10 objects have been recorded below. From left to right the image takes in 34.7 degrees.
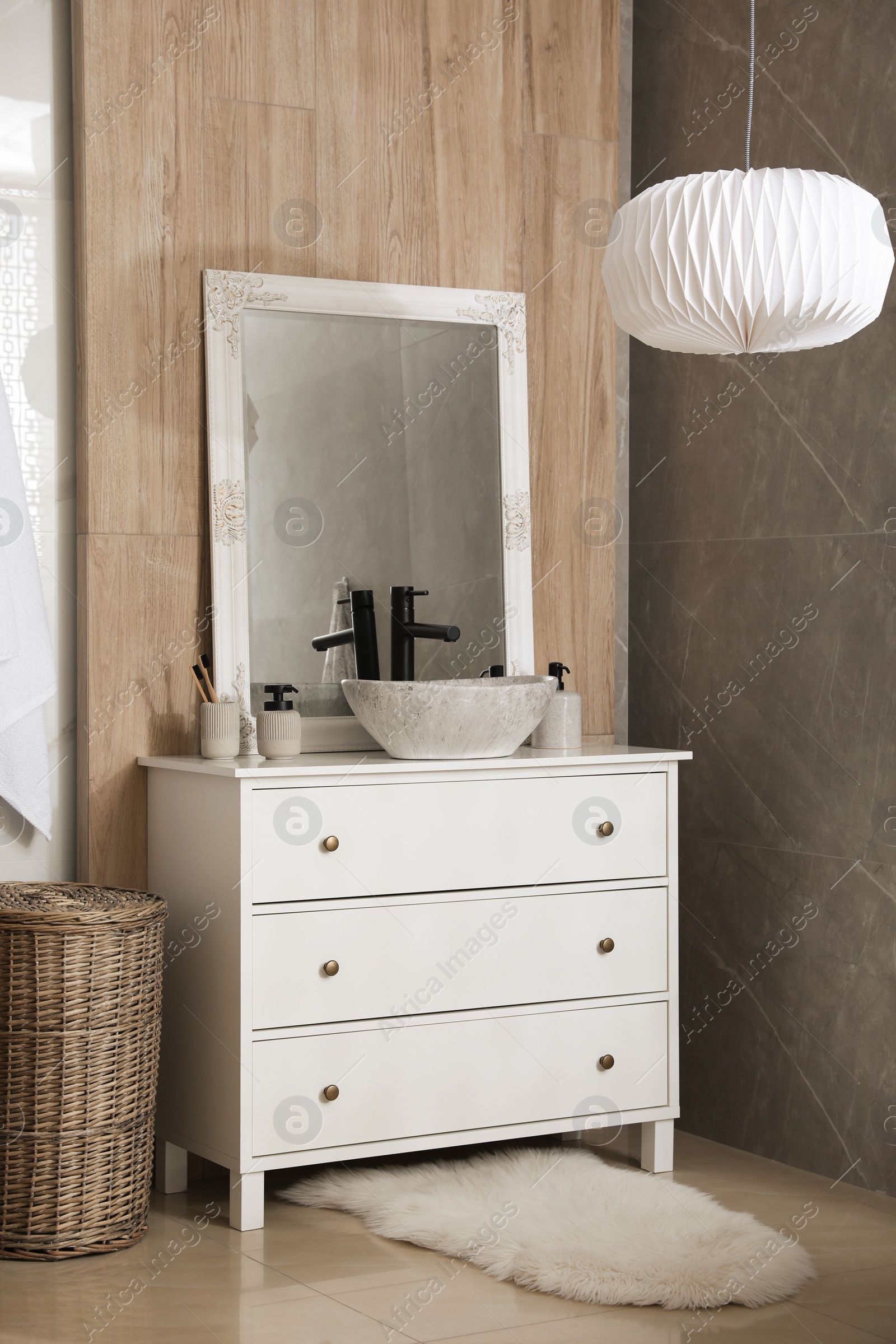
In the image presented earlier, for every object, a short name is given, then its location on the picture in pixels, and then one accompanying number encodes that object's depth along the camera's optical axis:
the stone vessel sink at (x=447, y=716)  2.53
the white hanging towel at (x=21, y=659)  2.60
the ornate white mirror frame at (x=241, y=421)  2.77
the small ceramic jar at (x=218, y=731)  2.64
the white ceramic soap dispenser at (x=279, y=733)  2.62
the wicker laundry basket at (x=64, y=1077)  2.29
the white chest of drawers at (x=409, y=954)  2.42
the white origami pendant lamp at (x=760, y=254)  1.94
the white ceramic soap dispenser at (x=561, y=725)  2.90
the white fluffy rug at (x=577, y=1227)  2.19
